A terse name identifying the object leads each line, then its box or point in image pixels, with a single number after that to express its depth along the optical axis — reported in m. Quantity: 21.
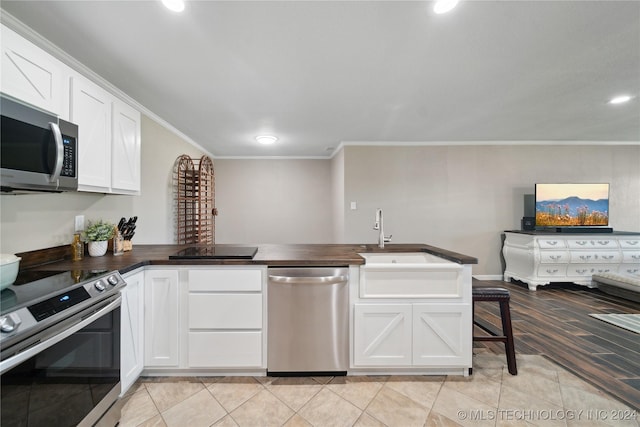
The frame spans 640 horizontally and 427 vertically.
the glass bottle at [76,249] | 1.93
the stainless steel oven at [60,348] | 0.93
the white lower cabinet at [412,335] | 1.90
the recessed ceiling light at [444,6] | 1.43
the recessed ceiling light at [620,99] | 2.72
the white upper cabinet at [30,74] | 1.26
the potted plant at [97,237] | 2.05
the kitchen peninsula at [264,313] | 1.89
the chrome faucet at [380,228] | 2.40
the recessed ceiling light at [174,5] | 1.40
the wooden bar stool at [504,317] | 1.95
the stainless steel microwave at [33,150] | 1.16
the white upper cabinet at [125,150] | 2.01
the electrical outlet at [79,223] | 2.07
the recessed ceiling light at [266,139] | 4.02
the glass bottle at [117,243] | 2.18
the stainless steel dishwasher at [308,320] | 1.89
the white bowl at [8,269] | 1.13
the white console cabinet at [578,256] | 3.94
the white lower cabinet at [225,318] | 1.89
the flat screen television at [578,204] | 4.17
